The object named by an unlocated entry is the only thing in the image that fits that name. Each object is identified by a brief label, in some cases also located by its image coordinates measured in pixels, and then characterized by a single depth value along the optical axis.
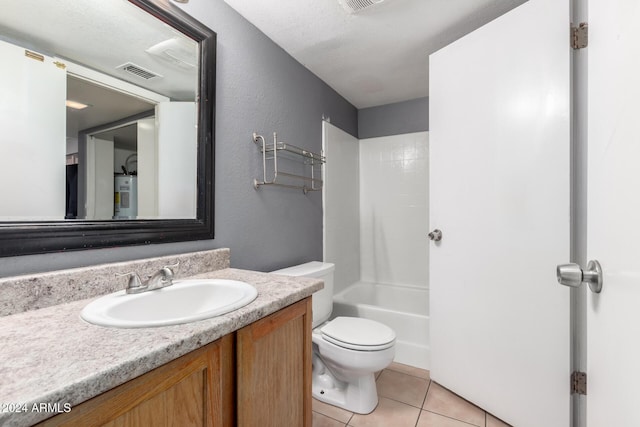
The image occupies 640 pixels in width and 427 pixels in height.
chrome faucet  0.95
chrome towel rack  1.68
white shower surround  2.57
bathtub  2.06
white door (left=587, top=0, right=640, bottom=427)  0.42
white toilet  1.48
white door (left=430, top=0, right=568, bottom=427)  1.25
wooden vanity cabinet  0.53
